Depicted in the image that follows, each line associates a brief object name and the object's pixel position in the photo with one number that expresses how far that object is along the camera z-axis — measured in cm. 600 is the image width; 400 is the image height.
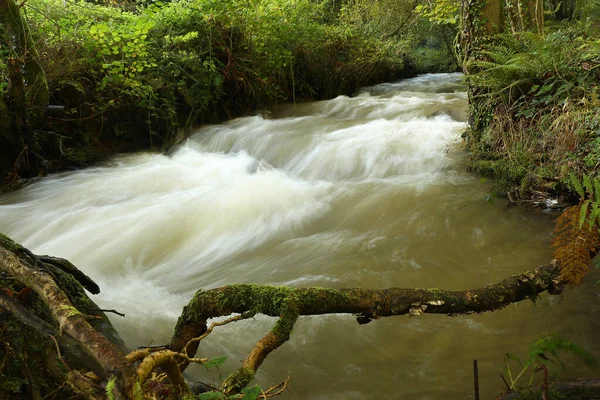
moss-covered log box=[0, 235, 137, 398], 100
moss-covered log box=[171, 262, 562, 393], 165
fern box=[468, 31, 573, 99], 451
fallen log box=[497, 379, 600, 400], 184
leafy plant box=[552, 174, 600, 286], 237
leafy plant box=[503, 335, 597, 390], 212
